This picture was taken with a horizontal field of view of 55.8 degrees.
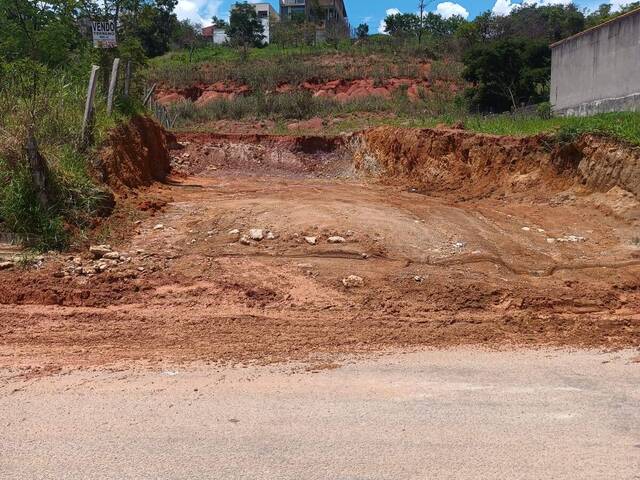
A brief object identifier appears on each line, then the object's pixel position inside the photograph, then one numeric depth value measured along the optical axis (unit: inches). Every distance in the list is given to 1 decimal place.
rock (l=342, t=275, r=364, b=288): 291.7
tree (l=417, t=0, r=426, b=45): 1974.2
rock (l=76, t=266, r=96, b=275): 295.7
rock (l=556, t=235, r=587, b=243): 382.9
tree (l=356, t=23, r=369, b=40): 1971.3
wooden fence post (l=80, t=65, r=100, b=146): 406.9
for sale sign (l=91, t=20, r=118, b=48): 474.9
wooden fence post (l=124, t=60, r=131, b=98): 540.4
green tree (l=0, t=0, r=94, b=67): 478.6
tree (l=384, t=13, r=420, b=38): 2189.8
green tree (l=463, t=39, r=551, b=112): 1064.8
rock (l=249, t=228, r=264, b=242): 348.2
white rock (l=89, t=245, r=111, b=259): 315.5
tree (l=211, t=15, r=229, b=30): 2369.7
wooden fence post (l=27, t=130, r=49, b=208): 331.6
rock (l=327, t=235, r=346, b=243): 343.0
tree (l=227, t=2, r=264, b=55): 1993.1
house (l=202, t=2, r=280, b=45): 2245.3
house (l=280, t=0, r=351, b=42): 1957.4
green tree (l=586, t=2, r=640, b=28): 1411.3
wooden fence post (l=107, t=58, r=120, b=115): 458.0
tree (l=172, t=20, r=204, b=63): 2092.3
